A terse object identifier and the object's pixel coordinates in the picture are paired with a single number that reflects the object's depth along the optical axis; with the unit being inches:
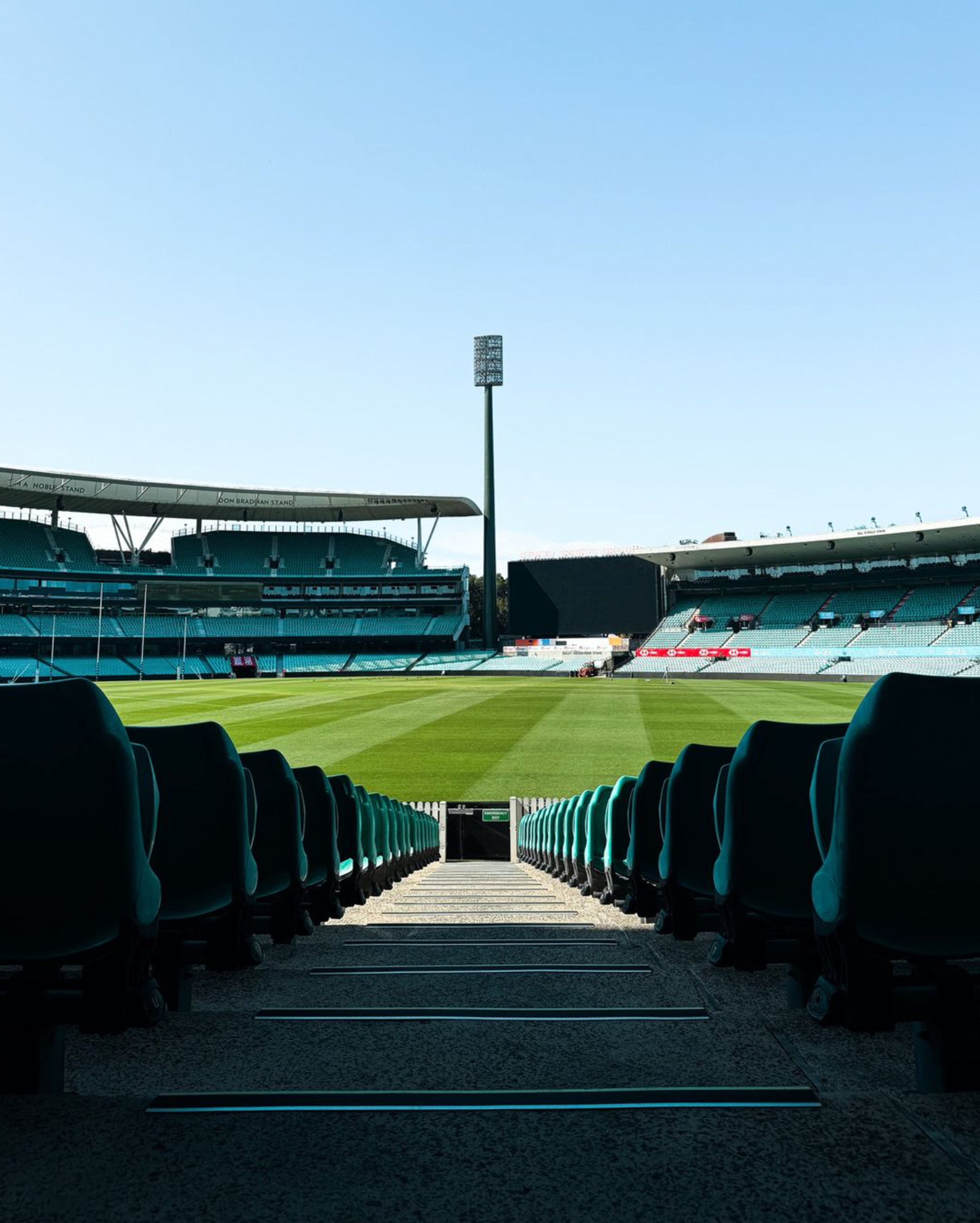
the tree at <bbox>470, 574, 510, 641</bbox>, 4050.2
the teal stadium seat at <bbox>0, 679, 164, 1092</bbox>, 83.0
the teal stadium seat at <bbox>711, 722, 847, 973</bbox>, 114.3
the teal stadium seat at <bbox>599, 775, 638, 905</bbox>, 210.5
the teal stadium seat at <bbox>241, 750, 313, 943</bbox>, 150.6
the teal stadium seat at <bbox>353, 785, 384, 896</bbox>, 266.1
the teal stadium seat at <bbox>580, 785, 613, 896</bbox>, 274.4
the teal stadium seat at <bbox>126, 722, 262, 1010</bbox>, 119.3
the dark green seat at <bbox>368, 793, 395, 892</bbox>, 316.8
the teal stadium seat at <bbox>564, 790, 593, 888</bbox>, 331.0
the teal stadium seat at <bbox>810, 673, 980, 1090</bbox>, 85.4
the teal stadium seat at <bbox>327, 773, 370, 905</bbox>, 231.1
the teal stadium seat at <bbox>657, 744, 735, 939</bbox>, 145.9
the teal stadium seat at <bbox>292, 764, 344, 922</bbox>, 185.3
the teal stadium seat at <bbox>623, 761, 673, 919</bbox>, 173.5
